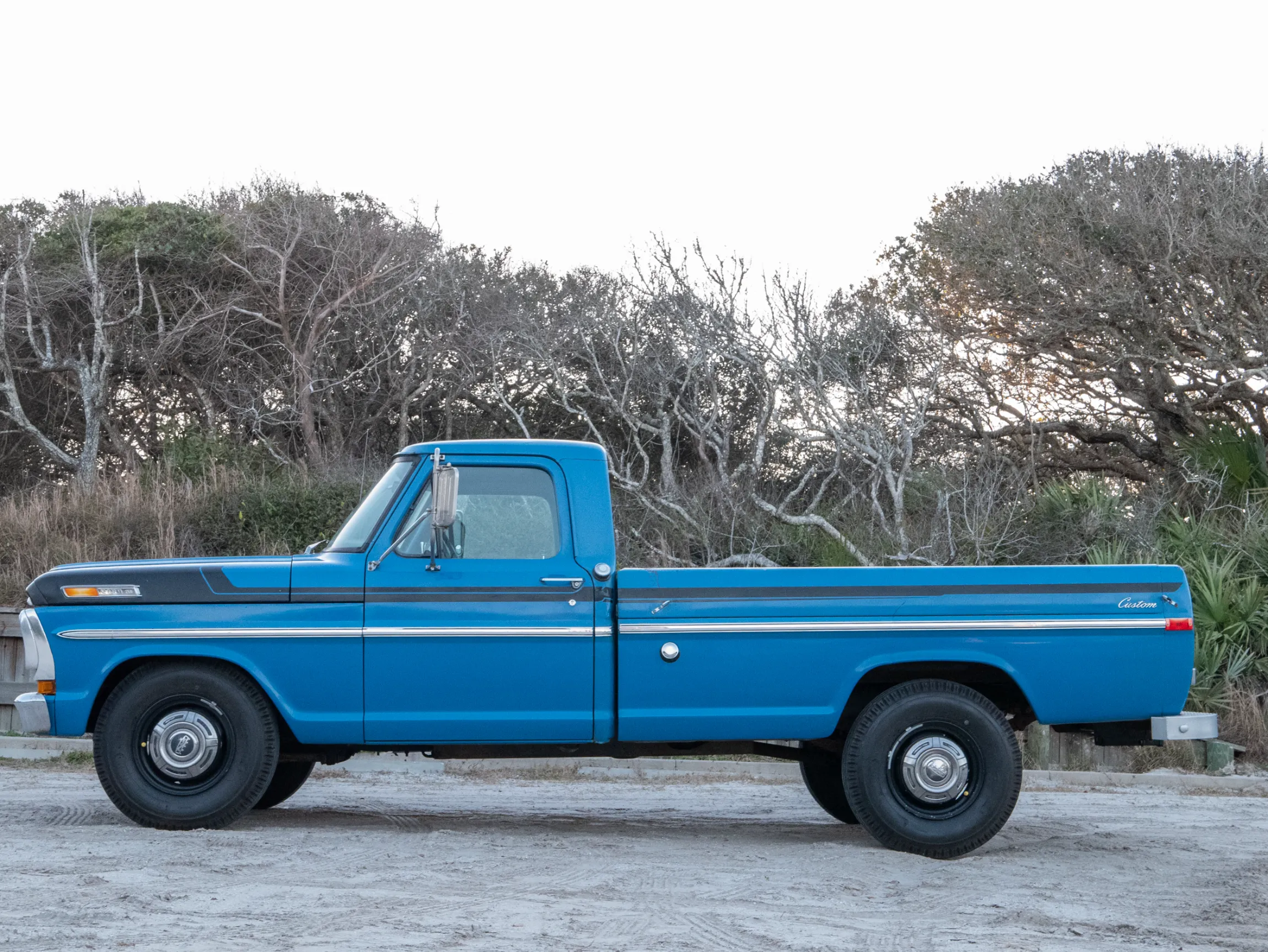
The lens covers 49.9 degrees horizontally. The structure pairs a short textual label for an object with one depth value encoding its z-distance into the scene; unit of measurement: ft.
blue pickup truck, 24.09
